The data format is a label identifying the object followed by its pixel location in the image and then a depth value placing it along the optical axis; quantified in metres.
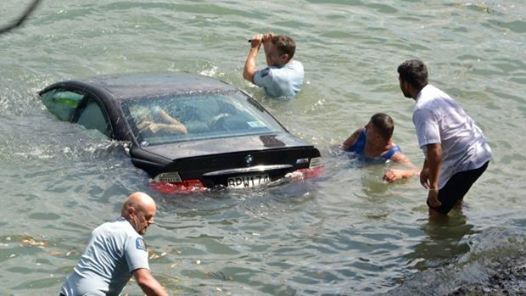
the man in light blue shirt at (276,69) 24.09
